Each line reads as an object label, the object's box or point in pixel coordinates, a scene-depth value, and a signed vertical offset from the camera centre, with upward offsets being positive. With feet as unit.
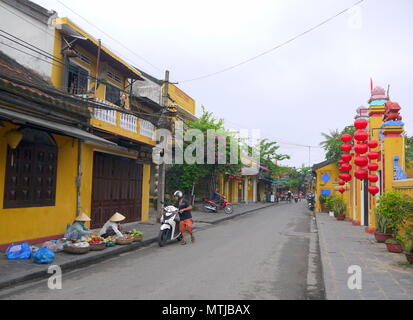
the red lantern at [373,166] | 41.19 +2.87
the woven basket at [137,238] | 35.12 -5.21
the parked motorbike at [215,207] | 78.23 -4.23
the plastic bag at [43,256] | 24.54 -5.02
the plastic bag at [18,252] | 25.45 -4.94
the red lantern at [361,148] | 41.16 +4.97
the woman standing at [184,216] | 36.78 -3.04
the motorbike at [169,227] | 35.45 -4.06
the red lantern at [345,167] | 52.49 +3.48
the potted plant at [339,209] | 67.67 -3.53
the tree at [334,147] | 82.55 +10.94
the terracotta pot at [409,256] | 24.97 -4.56
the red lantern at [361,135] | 40.75 +6.40
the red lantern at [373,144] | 40.96 +5.44
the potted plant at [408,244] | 25.00 -3.72
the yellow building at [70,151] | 29.09 +3.63
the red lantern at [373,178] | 41.20 +1.53
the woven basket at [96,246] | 29.60 -5.10
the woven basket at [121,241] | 33.04 -5.15
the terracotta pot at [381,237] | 36.29 -4.65
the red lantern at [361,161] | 41.88 +3.52
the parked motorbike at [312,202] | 98.65 -3.43
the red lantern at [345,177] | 49.66 +1.89
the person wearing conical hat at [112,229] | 34.00 -4.20
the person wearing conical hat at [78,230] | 30.99 -4.13
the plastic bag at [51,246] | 28.60 -4.98
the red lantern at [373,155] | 41.06 +4.17
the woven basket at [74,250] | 27.96 -5.14
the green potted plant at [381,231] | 36.27 -4.08
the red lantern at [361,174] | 42.63 +2.02
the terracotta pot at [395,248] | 30.99 -4.91
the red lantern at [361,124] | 41.24 +7.76
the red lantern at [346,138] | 47.73 +7.07
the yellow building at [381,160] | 37.58 +3.65
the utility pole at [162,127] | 47.25 +8.15
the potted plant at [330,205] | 76.84 -3.32
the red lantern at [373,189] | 39.73 +0.18
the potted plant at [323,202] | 91.78 -3.12
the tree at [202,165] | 74.19 +4.91
